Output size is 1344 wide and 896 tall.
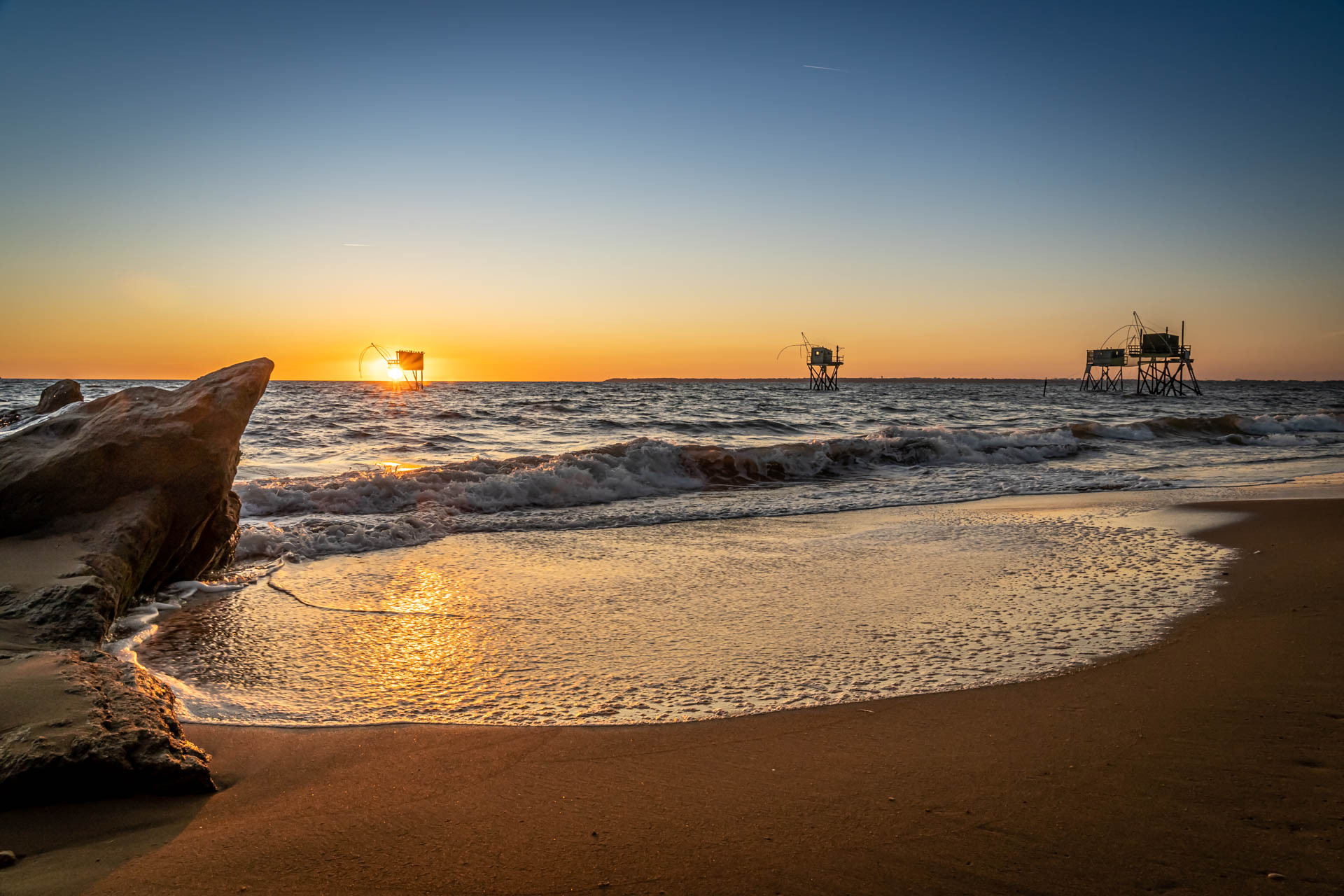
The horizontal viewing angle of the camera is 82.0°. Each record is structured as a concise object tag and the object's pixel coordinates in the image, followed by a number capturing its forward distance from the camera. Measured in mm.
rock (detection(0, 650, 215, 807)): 2473
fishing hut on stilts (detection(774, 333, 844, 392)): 95625
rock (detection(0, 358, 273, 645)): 4871
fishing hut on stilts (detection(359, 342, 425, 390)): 80688
